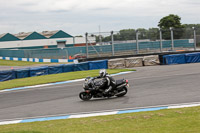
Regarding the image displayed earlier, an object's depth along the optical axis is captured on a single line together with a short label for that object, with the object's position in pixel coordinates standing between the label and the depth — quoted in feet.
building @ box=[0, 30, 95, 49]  257.34
